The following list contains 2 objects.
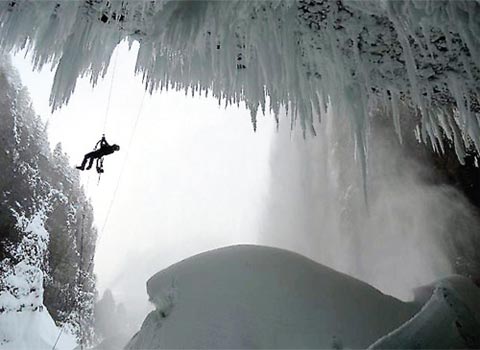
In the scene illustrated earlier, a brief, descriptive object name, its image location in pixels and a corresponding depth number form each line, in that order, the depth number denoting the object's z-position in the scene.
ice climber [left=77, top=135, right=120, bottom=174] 10.44
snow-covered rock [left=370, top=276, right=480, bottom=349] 3.93
